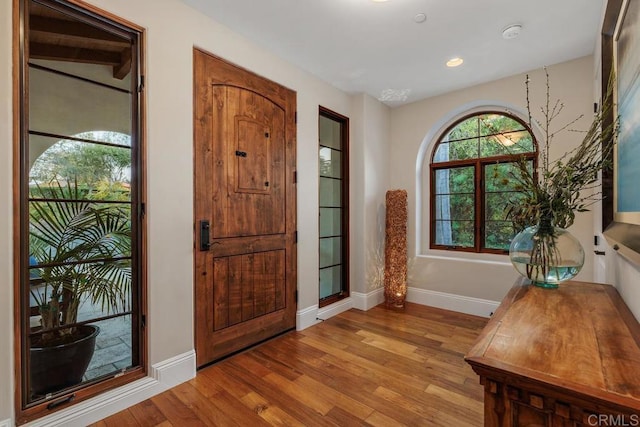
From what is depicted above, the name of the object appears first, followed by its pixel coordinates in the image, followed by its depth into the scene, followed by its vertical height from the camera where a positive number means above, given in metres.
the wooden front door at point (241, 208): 2.33 +0.05
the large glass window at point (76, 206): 1.60 +0.05
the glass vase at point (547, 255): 1.42 -0.20
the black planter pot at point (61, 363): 1.64 -0.85
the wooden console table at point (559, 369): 0.66 -0.39
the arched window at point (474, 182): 3.47 +0.40
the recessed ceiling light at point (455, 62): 2.92 +1.50
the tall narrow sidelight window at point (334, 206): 3.58 +0.10
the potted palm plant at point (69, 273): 1.65 -0.35
